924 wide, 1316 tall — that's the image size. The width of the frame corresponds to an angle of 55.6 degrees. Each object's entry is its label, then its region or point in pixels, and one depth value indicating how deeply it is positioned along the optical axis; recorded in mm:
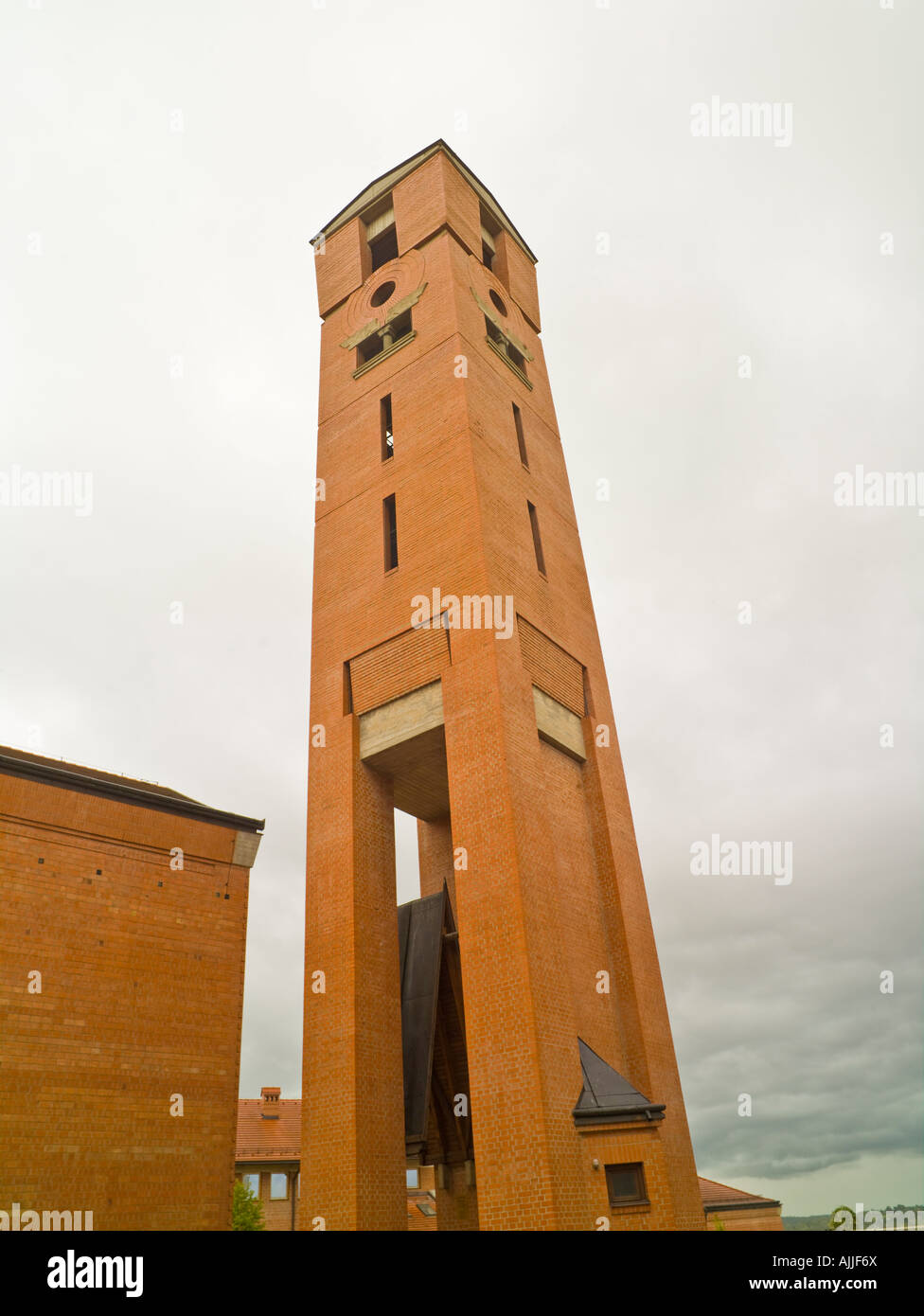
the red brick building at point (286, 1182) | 29609
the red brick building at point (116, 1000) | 14594
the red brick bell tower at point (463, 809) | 12781
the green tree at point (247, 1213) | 24375
